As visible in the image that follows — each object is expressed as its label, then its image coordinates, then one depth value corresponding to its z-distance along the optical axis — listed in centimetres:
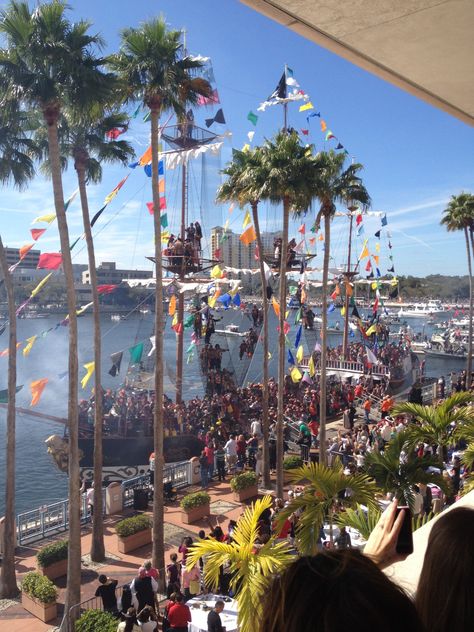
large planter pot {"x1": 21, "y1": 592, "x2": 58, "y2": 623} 1104
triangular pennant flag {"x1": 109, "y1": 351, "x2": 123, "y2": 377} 2141
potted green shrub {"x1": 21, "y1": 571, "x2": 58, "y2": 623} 1102
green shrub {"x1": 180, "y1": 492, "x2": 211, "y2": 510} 1480
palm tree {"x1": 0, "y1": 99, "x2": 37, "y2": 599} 1288
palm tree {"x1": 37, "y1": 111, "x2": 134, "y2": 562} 1363
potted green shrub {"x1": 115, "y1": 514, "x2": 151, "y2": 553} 1375
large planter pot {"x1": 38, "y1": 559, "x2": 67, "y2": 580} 1266
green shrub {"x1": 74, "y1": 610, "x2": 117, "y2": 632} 813
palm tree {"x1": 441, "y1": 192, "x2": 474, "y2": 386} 3406
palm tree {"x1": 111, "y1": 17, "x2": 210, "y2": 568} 1198
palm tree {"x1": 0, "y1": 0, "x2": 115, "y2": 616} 1041
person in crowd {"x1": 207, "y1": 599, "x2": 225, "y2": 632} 746
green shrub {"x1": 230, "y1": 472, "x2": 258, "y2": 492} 1627
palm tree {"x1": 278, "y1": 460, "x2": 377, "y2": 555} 700
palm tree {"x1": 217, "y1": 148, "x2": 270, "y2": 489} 1675
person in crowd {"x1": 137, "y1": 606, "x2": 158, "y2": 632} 797
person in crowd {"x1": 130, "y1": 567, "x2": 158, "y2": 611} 900
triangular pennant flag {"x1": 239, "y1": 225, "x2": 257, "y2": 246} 2196
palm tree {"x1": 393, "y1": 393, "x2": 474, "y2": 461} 979
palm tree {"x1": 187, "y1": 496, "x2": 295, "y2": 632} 505
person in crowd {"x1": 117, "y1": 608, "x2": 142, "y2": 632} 784
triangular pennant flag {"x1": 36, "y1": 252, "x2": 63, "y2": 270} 1689
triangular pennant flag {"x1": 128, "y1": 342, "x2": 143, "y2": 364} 2198
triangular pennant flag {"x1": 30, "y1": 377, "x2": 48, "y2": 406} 1812
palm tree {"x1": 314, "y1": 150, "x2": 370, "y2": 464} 1723
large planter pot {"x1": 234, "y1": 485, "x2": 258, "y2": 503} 1635
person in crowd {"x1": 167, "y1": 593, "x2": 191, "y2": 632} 804
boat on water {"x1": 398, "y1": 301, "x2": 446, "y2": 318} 14250
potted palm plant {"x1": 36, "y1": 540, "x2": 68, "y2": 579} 1262
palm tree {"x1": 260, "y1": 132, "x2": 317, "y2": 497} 1634
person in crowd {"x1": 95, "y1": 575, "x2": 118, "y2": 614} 966
